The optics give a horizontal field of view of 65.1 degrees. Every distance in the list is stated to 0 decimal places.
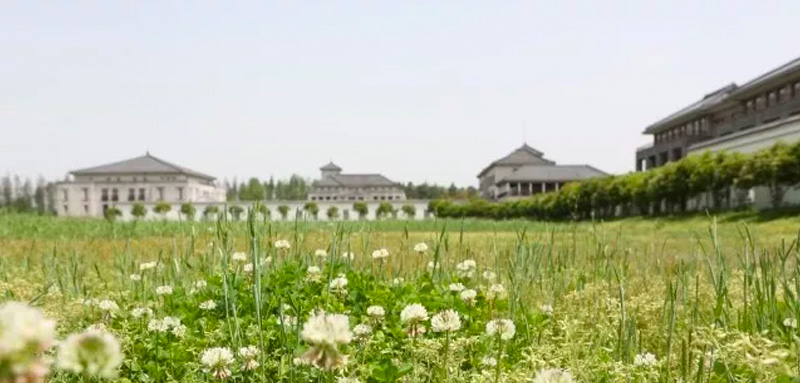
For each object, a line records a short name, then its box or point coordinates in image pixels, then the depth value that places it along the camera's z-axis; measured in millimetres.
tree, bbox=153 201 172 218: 86875
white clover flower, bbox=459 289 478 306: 3278
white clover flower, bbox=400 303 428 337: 2102
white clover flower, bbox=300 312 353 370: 833
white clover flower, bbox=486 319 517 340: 2254
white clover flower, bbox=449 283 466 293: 3637
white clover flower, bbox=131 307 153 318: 3152
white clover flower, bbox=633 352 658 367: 2495
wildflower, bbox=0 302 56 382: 468
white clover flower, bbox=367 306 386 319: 2607
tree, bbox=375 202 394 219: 90312
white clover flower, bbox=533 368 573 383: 1013
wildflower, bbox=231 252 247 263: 3807
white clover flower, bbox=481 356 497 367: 2535
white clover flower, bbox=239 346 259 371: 2343
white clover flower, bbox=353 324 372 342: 2307
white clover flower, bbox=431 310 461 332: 1805
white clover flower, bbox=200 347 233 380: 2049
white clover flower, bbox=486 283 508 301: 3416
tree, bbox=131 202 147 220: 86312
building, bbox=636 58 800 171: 40062
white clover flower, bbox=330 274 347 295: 3237
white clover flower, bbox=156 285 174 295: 3689
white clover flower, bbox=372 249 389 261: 4168
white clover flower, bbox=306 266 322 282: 3340
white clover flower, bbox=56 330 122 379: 621
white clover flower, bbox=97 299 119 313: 3228
